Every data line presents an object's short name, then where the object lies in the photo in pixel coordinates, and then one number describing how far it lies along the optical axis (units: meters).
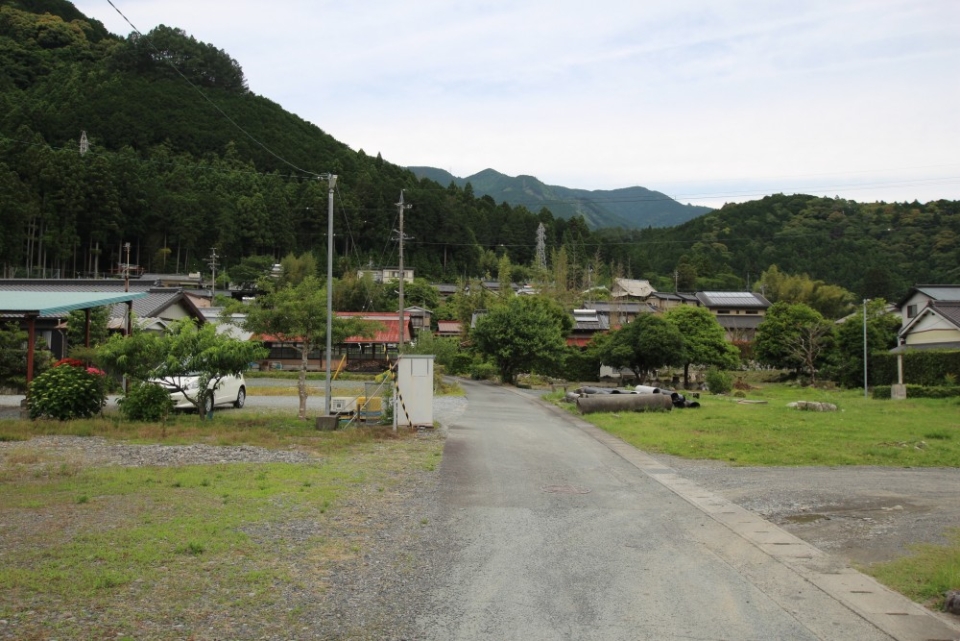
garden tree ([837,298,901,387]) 39.12
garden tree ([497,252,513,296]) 70.16
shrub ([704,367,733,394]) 35.72
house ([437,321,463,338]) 65.72
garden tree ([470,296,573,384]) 41.16
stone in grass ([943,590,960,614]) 5.17
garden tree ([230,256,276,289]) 65.25
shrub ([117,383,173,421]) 16.02
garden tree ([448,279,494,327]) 62.91
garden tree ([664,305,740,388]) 43.69
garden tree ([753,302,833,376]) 43.00
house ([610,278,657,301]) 81.56
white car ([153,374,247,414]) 16.98
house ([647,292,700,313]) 77.25
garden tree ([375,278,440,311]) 65.94
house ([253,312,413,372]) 46.64
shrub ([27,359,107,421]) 15.65
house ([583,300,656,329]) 61.47
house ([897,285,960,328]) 41.44
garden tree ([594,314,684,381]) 40.91
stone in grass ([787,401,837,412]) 22.62
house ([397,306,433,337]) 63.08
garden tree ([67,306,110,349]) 28.72
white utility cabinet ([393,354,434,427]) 16.80
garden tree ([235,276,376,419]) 17.42
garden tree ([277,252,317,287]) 61.81
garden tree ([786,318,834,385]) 42.31
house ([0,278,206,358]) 33.50
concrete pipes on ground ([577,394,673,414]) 22.19
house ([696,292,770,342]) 70.62
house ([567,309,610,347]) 60.62
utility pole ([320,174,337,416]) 16.73
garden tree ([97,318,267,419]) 15.56
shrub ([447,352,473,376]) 52.69
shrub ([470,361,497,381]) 48.86
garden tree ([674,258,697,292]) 91.75
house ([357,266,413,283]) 74.88
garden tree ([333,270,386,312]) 58.69
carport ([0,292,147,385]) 16.27
